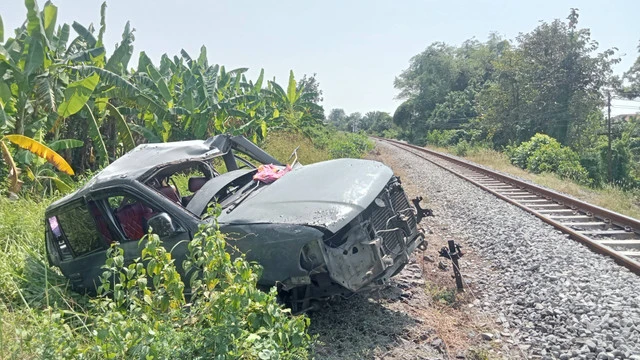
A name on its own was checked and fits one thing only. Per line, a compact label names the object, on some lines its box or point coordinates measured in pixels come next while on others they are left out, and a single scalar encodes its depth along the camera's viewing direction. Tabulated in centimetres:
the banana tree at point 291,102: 2123
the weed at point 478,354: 427
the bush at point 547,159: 2080
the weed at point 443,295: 566
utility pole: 2833
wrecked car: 405
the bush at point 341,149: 2015
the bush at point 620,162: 2903
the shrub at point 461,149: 3269
